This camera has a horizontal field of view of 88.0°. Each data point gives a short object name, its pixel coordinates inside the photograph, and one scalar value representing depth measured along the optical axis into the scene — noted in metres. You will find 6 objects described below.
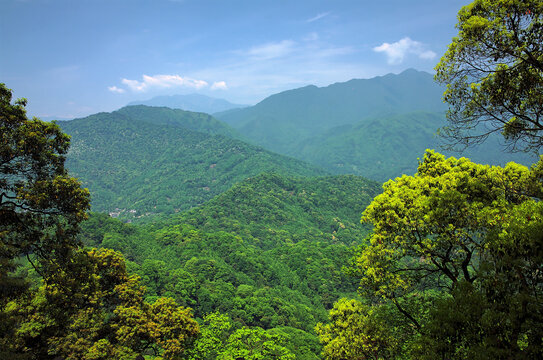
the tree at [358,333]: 10.39
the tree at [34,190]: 8.94
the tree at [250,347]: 14.85
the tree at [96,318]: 12.26
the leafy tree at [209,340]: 16.17
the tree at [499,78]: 7.37
